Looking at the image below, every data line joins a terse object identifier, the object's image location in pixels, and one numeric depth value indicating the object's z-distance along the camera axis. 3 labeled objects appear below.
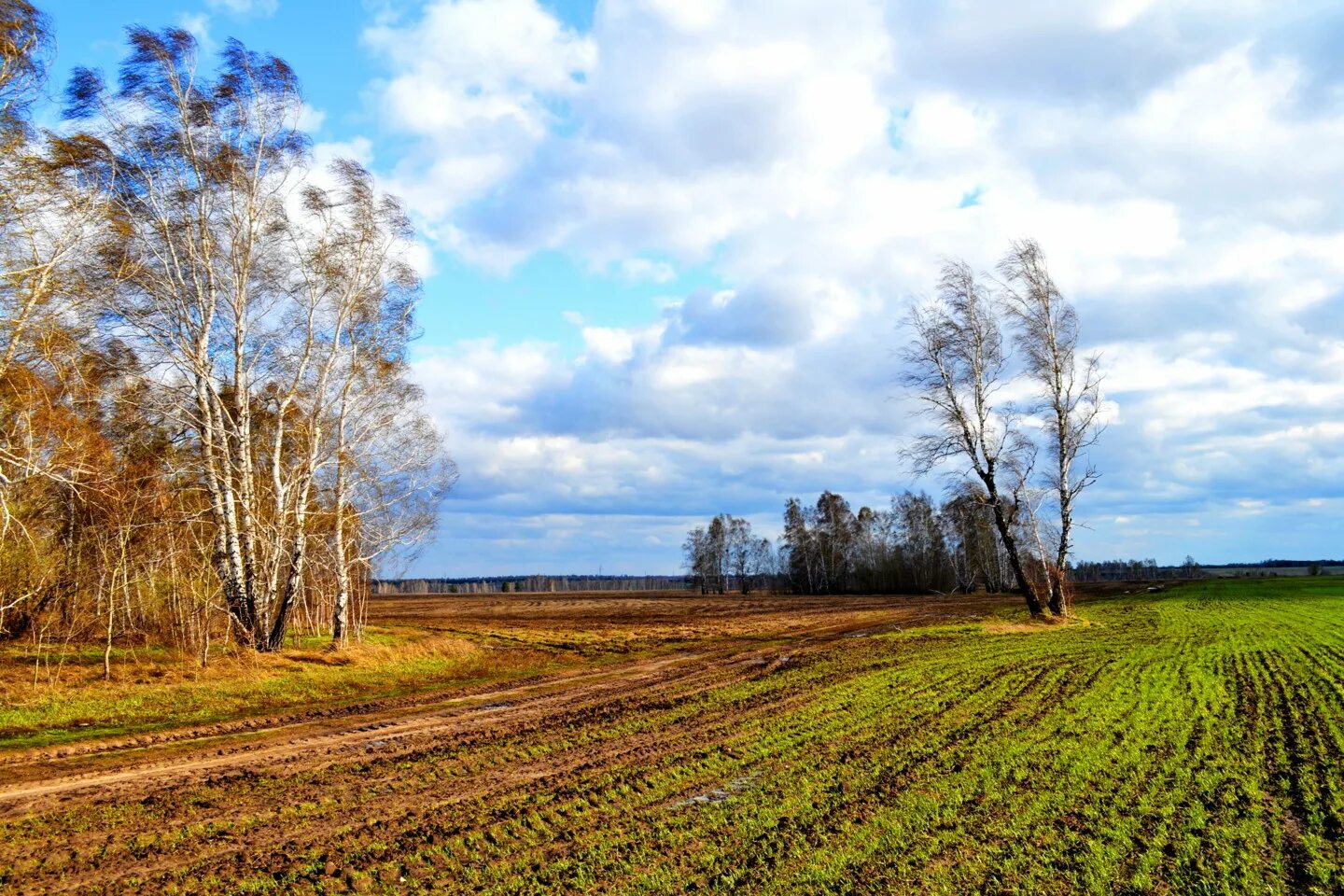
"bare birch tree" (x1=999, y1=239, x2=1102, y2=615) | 29.11
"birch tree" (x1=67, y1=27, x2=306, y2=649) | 18.98
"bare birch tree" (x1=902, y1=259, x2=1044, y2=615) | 29.09
